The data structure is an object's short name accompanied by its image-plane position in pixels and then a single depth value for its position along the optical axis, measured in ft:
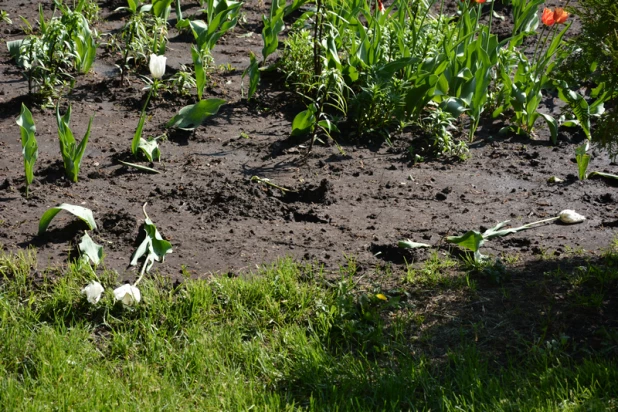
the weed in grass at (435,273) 22.06
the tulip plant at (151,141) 27.39
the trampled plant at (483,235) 22.69
